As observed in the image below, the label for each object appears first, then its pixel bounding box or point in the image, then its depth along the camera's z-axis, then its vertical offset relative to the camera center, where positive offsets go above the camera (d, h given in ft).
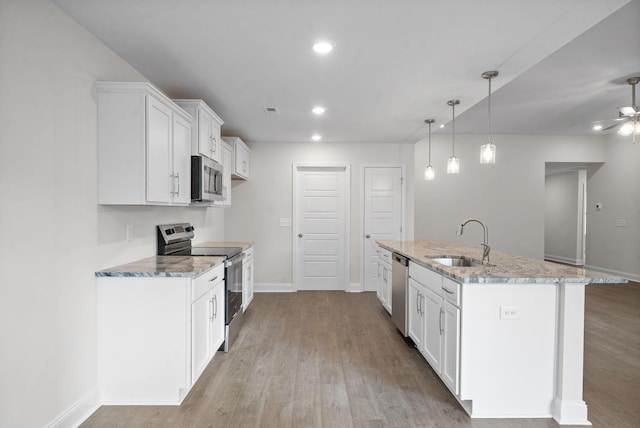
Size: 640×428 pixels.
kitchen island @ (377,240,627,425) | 7.34 -2.78
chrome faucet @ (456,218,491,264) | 9.47 -1.19
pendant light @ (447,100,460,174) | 11.92 +1.55
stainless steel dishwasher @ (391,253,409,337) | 11.44 -2.79
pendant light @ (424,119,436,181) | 13.69 +1.39
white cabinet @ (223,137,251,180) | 15.90 +2.34
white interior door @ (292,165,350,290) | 19.53 -0.90
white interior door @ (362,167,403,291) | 19.43 -0.16
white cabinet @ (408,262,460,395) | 7.63 -2.71
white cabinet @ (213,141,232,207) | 14.47 +1.44
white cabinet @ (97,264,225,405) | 7.85 -2.91
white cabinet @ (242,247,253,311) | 14.05 -2.93
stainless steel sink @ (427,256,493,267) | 10.78 -1.56
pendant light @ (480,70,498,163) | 9.73 +1.65
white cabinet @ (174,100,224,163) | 10.90 +2.55
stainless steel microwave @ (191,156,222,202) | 11.03 +0.88
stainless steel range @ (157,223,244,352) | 10.96 -1.54
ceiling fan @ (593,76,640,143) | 10.87 +2.98
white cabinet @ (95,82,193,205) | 7.94 +1.44
